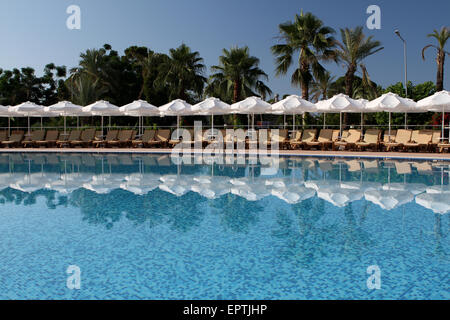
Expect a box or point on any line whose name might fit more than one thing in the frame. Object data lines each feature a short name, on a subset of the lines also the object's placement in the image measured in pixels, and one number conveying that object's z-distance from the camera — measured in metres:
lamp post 24.78
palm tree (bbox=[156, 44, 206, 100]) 28.17
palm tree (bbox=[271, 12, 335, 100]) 22.66
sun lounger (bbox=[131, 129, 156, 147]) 20.09
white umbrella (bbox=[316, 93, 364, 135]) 17.22
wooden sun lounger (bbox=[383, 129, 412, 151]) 16.52
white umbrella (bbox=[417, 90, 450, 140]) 15.01
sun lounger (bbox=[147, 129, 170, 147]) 19.84
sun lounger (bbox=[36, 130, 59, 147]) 20.30
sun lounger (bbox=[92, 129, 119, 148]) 20.00
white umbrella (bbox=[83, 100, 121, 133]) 19.84
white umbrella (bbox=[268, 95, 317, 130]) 17.73
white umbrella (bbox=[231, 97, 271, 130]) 18.14
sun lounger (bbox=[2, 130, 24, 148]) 20.39
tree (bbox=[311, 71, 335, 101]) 43.44
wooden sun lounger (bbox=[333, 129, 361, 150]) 17.47
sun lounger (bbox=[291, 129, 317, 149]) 18.27
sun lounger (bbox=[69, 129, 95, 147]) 20.28
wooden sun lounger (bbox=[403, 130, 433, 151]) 16.02
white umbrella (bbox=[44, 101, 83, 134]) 19.83
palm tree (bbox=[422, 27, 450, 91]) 25.75
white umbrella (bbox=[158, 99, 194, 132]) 19.30
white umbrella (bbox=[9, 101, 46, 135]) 20.27
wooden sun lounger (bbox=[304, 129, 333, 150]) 17.90
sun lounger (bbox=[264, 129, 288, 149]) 18.45
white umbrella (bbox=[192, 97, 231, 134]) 18.66
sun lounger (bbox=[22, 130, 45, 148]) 20.39
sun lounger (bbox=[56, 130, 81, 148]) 20.36
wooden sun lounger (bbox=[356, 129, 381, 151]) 17.08
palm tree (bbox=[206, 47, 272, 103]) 25.02
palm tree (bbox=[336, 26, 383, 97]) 23.81
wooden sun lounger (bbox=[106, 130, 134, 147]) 20.09
